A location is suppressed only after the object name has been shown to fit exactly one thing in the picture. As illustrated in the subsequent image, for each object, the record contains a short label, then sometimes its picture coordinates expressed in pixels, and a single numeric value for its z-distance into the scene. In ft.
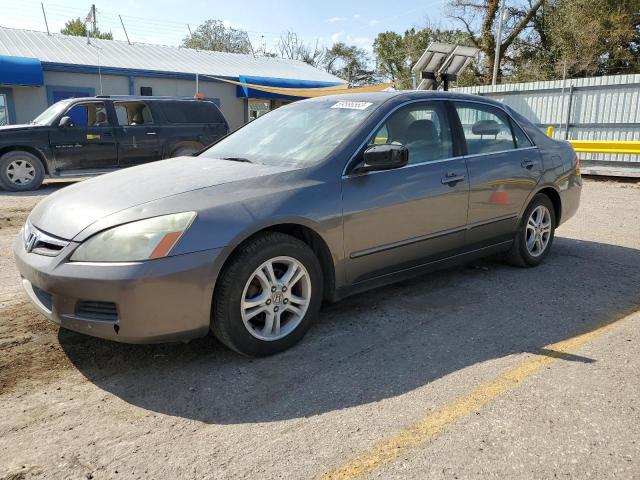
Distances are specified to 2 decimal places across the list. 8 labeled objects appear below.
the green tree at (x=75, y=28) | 179.93
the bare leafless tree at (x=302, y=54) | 190.80
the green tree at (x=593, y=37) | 85.85
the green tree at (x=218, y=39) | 168.66
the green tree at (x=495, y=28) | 108.27
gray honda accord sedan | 9.32
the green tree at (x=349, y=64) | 190.90
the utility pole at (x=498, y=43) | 85.11
